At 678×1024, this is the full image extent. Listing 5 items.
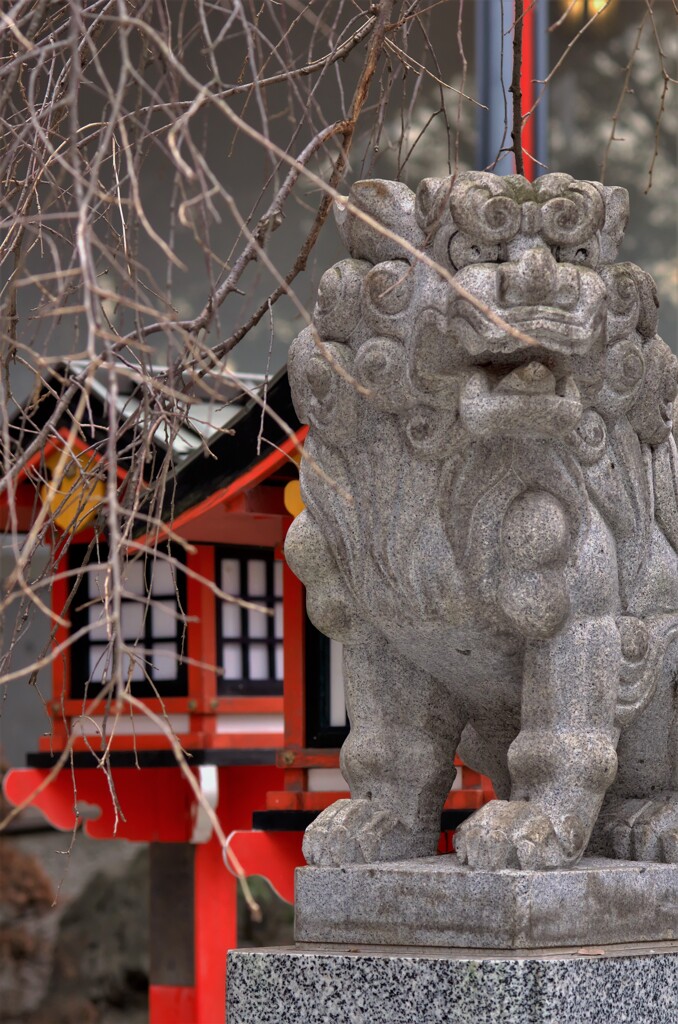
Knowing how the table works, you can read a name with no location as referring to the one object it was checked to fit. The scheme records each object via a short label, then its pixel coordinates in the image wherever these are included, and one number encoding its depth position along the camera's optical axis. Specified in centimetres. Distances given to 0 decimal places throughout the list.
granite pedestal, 493
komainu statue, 515
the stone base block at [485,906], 501
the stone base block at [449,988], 487
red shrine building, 998
